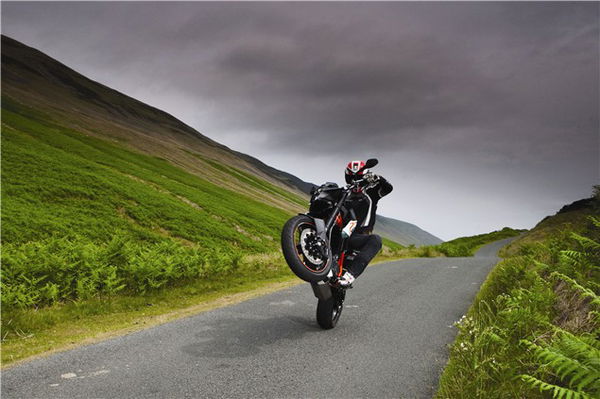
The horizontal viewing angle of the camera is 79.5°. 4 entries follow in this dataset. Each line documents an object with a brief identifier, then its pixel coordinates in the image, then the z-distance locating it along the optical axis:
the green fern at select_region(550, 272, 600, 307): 3.59
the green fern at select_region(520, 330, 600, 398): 2.78
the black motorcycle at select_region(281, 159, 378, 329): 6.03
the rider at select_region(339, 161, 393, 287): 7.31
